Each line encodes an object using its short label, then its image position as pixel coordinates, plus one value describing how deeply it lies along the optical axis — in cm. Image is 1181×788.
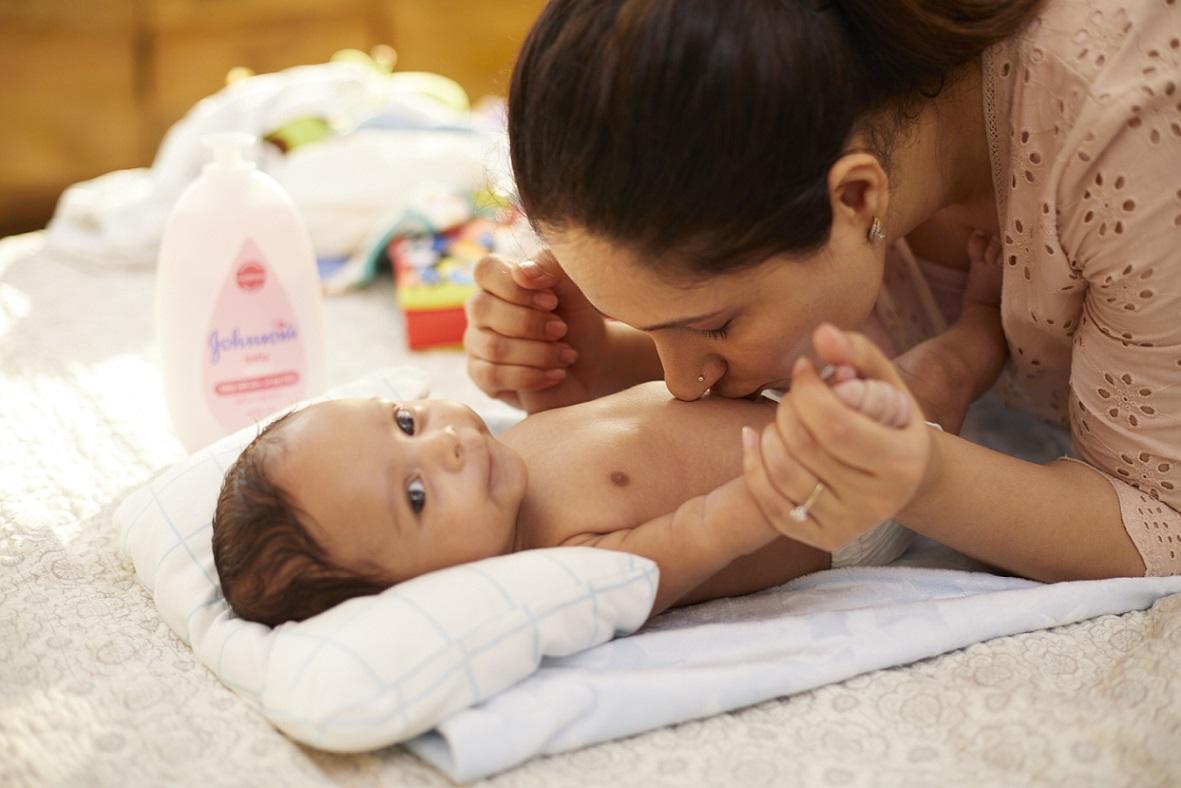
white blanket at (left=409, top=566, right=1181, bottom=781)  84
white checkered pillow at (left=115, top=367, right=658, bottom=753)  81
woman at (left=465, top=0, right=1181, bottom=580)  83
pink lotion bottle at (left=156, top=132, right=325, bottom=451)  129
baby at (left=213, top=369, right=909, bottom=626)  91
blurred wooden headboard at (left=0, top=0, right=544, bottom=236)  283
